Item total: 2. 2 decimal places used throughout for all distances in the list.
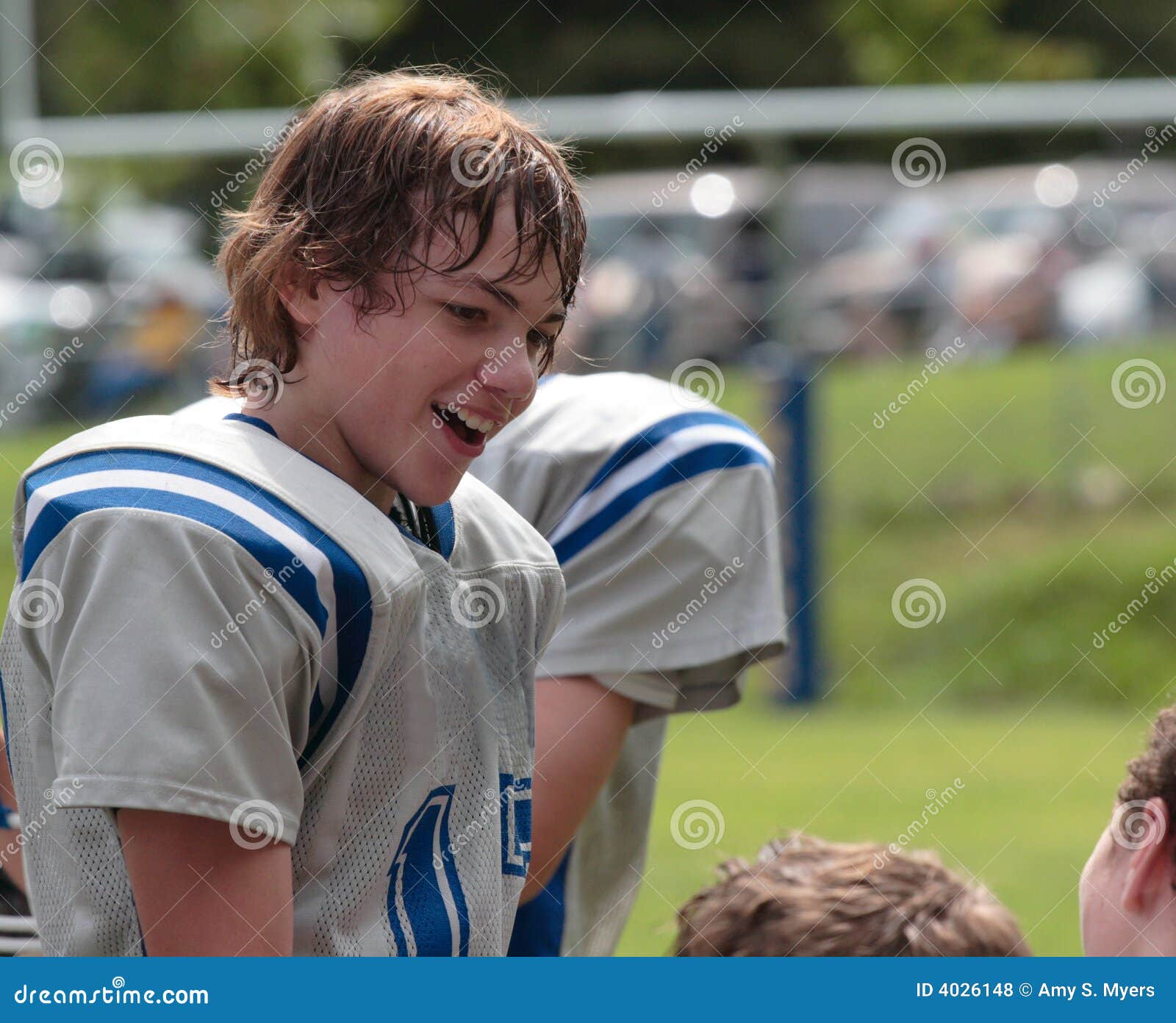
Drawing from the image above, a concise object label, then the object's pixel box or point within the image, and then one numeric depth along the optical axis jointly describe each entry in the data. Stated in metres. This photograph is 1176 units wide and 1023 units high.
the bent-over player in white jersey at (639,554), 4.40
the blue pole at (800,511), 16.11
